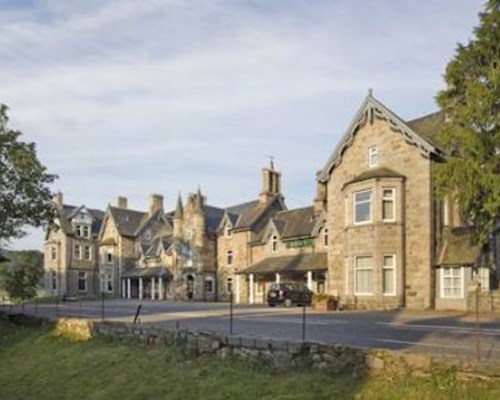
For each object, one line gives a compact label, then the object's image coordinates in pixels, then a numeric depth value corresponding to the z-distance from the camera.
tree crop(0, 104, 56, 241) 34.31
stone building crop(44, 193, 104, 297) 76.38
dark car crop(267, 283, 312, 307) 42.56
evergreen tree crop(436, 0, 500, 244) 28.58
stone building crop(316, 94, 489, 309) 35.12
